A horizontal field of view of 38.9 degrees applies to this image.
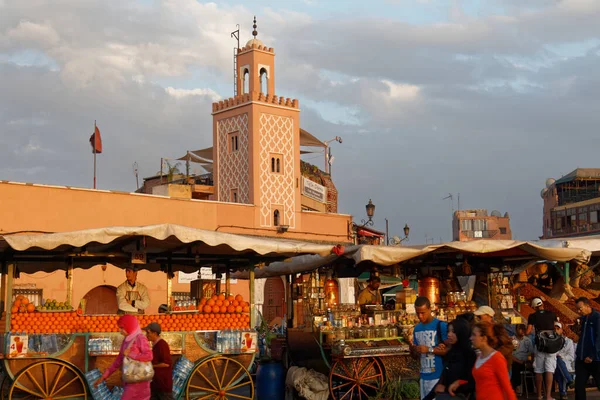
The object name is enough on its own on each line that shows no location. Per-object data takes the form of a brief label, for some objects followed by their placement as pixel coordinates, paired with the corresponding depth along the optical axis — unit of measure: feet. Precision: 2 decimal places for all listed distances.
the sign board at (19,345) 32.12
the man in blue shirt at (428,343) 25.45
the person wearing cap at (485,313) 30.14
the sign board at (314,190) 121.70
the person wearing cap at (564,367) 40.81
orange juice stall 32.53
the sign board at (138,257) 36.50
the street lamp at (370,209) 98.63
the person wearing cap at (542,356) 37.19
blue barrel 41.47
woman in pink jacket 24.88
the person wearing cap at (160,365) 27.14
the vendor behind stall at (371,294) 46.62
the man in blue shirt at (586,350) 32.86
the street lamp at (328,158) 141.28
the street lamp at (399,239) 108.17
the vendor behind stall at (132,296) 36.65
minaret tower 109.09
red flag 104.42
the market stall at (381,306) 39.83
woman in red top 19.76
